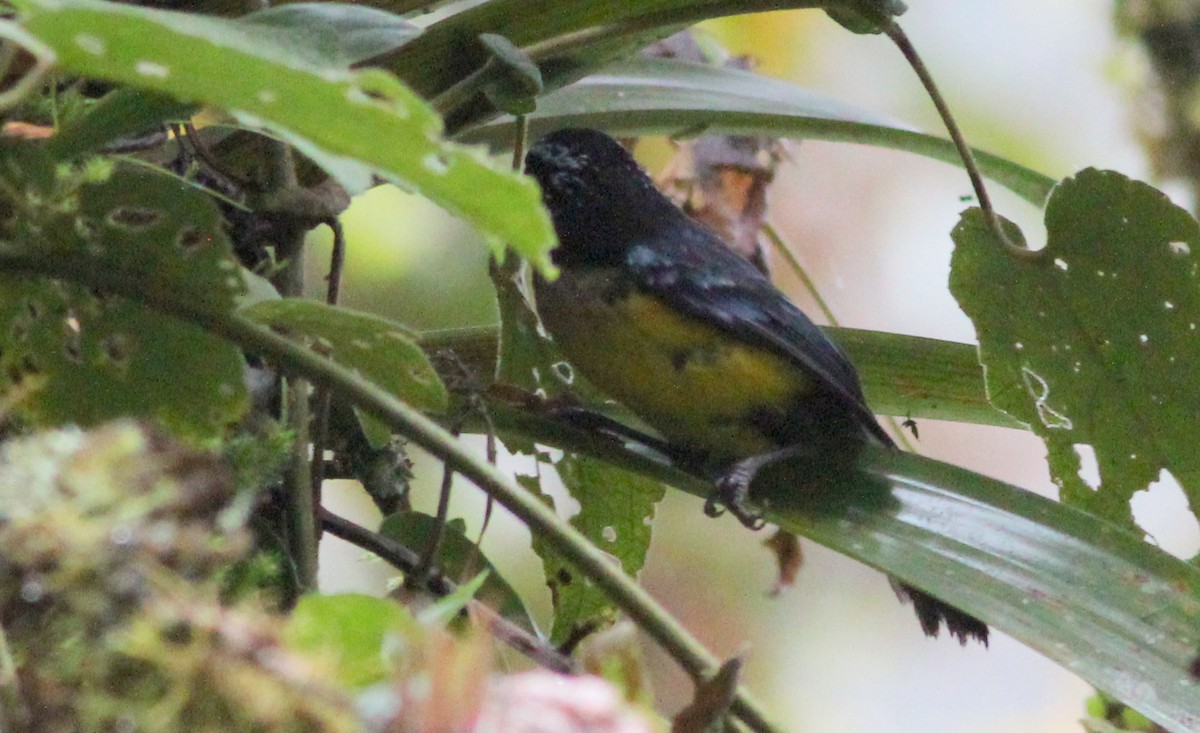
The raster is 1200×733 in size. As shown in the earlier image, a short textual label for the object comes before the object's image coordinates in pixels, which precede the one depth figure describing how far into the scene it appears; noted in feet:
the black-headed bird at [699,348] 16.32
